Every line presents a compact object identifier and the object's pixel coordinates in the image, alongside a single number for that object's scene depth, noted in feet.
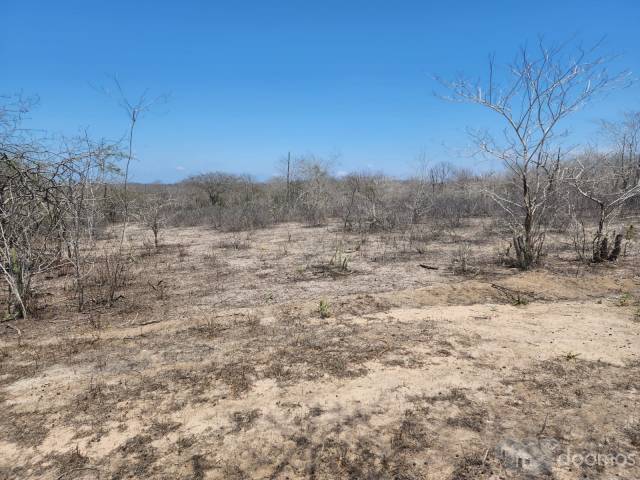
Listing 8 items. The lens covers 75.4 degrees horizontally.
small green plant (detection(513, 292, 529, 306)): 19.13
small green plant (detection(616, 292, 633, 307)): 18.36
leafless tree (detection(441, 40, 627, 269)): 23.76
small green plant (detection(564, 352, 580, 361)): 13.30
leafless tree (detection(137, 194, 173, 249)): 37.22
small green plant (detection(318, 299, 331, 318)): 17.79
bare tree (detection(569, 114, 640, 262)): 25.76
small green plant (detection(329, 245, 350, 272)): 26.16
